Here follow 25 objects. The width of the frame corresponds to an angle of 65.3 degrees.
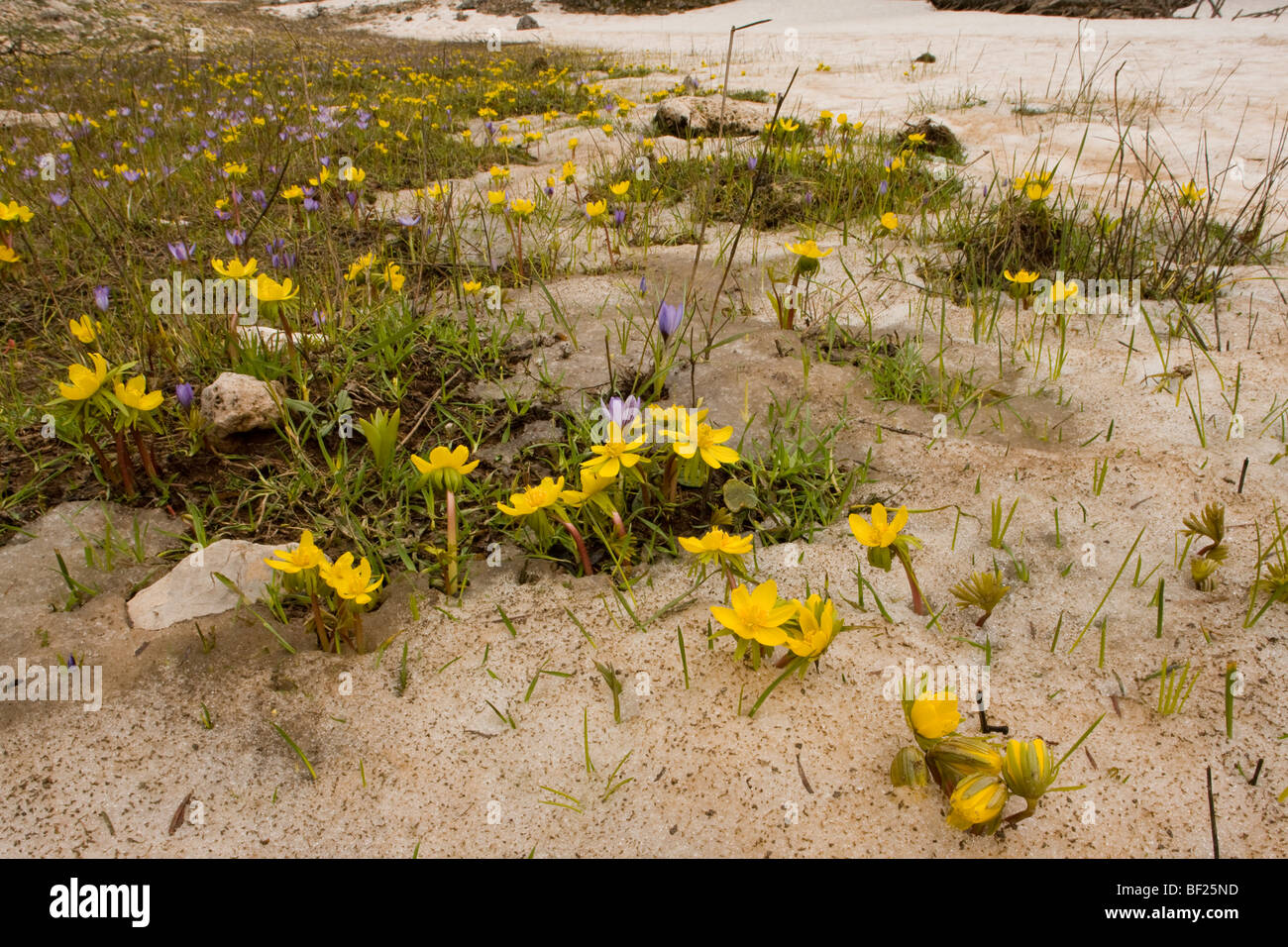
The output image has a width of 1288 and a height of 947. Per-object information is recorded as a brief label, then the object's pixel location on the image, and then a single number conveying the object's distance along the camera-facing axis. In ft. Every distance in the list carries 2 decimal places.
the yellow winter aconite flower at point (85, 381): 1.41
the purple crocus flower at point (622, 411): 1.49
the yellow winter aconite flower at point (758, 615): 1.20
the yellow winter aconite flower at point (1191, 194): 2.14
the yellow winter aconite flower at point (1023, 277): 2.00
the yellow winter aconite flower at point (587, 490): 1.36
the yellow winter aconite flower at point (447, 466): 1.41
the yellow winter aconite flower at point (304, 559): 1.28
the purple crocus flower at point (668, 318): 1.71
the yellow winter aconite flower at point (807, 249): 1.89
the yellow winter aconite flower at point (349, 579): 1.26
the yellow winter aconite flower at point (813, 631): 1.20
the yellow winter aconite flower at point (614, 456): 1.35
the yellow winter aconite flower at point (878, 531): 1.27
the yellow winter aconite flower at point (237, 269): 1.71
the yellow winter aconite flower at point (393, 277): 1.98
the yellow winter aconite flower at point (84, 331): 1.67
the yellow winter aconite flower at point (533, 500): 1.34
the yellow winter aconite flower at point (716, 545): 1.29
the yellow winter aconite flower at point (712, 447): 1.41
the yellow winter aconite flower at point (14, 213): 2.17
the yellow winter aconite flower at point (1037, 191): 2.20
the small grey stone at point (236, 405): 1.62
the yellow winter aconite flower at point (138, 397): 1.45
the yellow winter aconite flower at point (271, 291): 1.69
